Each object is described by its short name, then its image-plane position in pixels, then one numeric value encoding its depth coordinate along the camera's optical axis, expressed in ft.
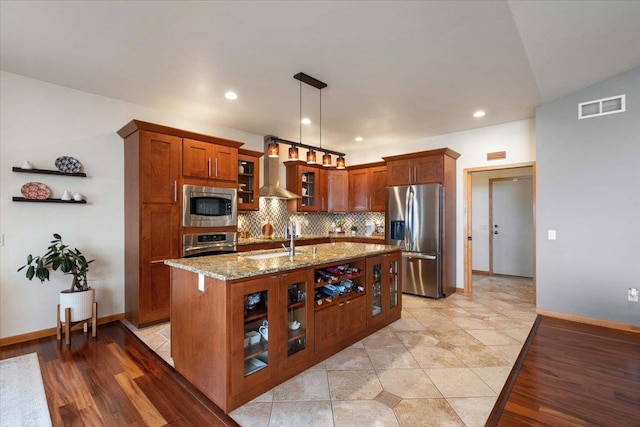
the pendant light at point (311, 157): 11.04
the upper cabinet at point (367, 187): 19.13
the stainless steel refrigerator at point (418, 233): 15.28
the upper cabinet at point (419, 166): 15.48
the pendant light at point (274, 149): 10.34
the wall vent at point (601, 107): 11.00
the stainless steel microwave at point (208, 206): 12.29
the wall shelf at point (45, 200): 9.95
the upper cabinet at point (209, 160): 12.35
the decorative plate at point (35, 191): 10.11
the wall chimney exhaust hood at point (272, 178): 16.81
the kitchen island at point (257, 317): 6.41
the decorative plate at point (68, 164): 10.82
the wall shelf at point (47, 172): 9.94
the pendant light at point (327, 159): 11.43
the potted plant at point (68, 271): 9.77
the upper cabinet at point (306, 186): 18.80
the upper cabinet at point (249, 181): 15.55
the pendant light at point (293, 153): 10.37
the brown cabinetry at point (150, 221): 11.21
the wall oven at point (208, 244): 12.30
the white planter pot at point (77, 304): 10.14
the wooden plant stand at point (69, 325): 9.91
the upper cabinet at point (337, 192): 20.56
